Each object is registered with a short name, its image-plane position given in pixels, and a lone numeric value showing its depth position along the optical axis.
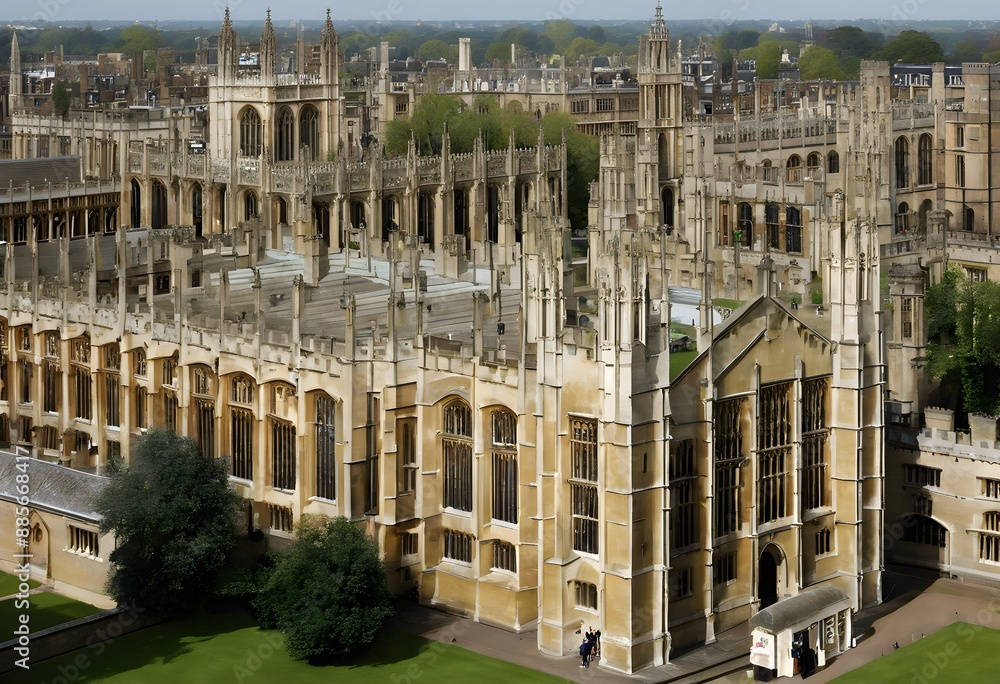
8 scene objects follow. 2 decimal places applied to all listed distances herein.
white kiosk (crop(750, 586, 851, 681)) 58.44
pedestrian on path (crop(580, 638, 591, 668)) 58.69
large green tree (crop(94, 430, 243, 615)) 62.25
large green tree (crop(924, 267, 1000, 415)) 77.69
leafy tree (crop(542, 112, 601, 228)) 126.44
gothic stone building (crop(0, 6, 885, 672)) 58.50
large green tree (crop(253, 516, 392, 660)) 59.06
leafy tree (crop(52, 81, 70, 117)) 165.50
